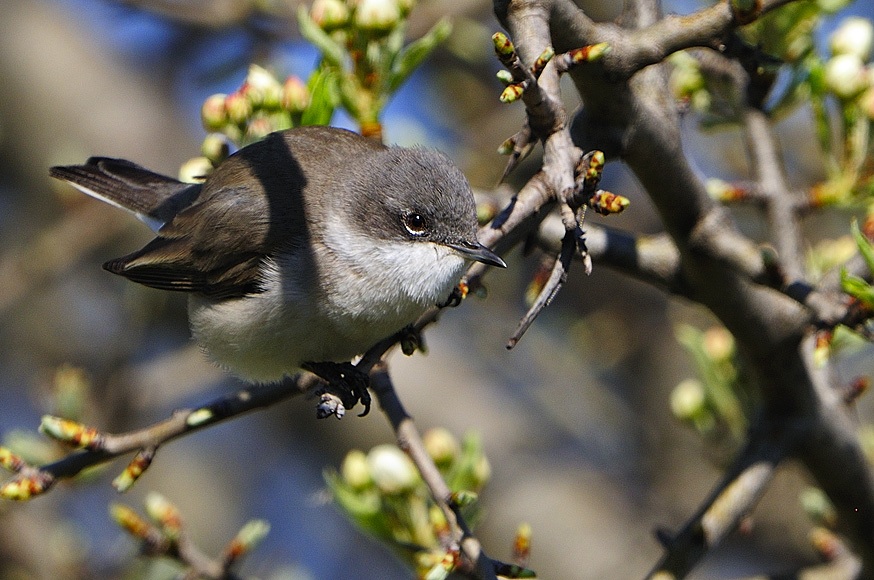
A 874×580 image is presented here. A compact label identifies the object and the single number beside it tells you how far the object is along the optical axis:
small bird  5.87
